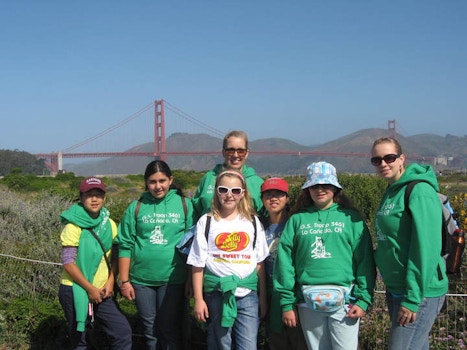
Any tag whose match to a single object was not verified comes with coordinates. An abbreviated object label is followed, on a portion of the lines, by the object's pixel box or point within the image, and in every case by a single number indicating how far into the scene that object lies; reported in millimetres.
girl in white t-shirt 2746
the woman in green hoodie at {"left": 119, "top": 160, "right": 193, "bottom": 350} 3078
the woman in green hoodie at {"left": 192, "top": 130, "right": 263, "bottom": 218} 3131
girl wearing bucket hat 2521
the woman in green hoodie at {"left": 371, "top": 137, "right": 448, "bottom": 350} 2277
